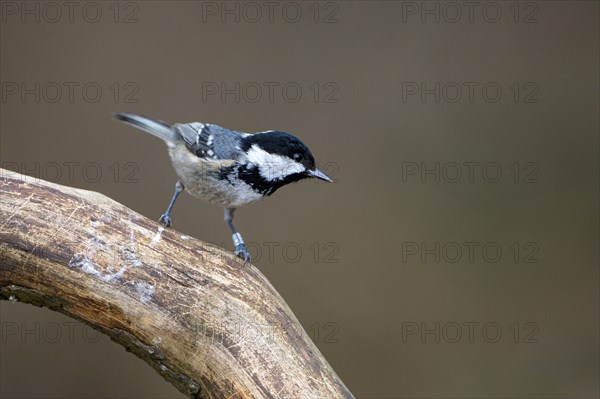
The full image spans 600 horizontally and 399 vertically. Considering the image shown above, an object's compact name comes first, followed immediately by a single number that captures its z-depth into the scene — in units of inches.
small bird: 163.9
